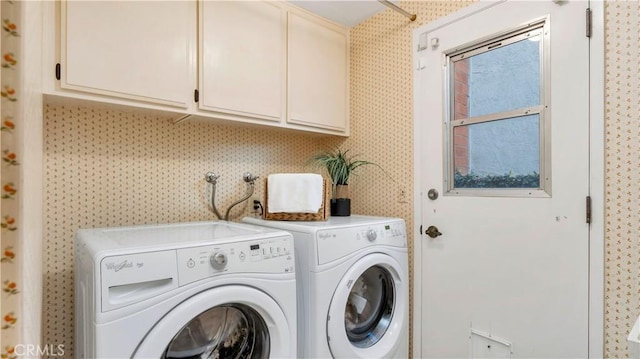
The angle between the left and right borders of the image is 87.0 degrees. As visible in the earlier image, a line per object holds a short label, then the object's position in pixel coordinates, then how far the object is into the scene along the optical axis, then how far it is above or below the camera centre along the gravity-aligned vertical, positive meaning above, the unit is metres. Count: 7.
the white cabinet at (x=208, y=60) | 1.35 +0.57
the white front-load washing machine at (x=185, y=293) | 0.96 -0.37
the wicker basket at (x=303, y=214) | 1.80 -0.20
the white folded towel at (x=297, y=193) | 1.78 -0.08
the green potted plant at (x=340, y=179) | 2.06 -0.01
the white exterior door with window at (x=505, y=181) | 1.37 -0.01
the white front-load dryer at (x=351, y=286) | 1.45 -0.52
